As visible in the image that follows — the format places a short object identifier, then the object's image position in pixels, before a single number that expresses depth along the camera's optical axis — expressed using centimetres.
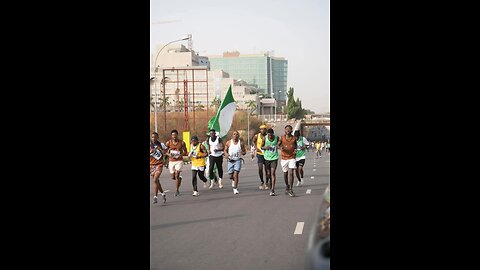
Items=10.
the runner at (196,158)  1616
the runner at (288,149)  1523
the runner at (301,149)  1702
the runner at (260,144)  1635
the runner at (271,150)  1559
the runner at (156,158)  1378
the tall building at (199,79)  6397
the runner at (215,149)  1675
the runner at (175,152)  1509
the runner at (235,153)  1662
